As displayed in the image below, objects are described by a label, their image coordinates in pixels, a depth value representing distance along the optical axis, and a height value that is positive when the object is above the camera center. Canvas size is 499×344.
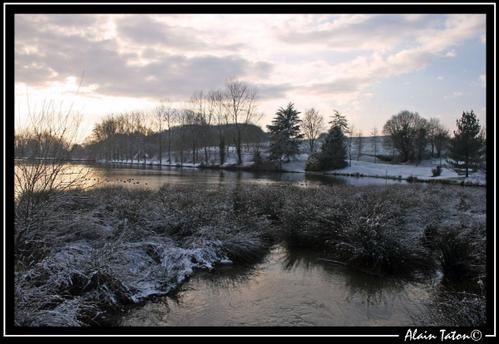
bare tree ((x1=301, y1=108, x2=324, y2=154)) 76.69 +8.47
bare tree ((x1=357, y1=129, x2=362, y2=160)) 86.46 +5.47
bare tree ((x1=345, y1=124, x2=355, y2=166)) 58.86 +6.63
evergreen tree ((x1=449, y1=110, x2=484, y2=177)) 39.09 +2.51
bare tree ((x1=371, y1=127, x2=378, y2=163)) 88.39 +6.96
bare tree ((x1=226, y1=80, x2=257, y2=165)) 67.56 +10.97
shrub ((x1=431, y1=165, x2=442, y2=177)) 42.38 -0.78
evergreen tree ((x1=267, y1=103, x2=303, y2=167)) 60.03 +5.27
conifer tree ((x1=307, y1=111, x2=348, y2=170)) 54.06 +1.69
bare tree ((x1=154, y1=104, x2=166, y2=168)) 84.90 +9.73
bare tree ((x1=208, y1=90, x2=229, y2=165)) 67.00 +8.08
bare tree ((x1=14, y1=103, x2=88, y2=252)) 6.21 +0.00
